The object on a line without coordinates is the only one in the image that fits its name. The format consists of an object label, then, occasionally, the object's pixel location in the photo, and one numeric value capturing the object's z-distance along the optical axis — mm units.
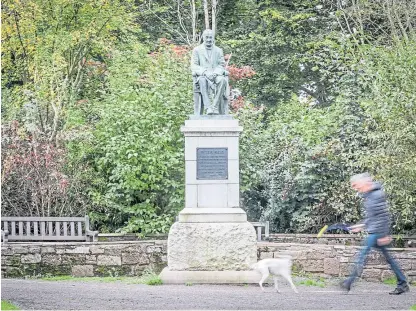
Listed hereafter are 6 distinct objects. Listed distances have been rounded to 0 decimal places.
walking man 9336
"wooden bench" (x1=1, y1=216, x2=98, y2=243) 15867
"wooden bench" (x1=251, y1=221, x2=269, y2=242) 16375
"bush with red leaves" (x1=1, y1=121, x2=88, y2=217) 17000
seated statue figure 12898
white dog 10727
